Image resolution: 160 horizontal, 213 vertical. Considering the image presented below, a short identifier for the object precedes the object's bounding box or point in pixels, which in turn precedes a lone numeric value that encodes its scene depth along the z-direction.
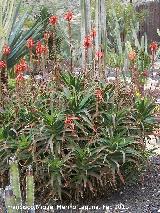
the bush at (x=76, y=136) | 3.10
